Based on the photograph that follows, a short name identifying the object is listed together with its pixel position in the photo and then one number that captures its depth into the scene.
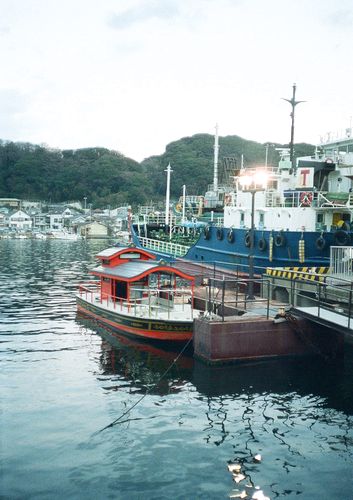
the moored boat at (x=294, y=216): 28.39
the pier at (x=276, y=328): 17.17
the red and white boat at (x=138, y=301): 19.86
